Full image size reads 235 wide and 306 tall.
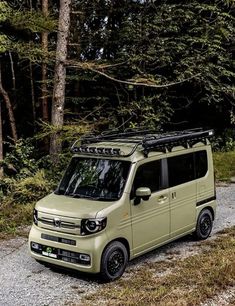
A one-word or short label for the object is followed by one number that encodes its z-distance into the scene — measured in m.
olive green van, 6.27
